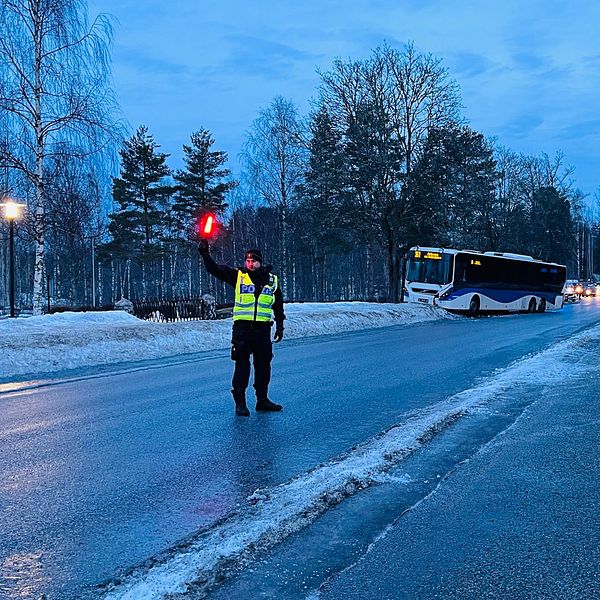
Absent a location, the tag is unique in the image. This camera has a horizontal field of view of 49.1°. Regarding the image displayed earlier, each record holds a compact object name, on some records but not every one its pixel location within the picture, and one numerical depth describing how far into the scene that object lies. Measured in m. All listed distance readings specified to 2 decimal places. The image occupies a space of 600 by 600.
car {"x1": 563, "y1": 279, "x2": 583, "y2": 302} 58.81
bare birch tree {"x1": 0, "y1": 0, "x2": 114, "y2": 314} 21.34
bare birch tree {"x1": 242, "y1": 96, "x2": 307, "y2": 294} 42.37
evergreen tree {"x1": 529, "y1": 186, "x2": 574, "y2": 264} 72.19
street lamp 19.78
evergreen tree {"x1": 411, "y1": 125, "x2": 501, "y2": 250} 38.28
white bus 31.64
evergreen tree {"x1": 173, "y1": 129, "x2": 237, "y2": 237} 53.00
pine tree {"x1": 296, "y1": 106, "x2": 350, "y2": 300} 37.81
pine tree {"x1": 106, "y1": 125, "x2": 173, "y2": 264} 52.12
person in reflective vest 7.60
